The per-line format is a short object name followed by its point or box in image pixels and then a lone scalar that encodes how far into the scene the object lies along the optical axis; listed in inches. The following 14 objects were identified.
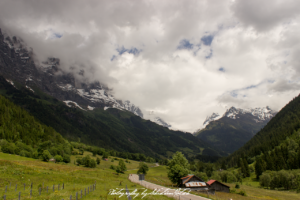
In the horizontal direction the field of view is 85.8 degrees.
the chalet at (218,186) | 2871.6
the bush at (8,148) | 3849.9
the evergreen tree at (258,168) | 4809.5
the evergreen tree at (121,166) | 4644.7
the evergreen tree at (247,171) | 5417.3
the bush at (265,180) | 3644.2
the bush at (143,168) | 5039.4
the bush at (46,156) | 3698.3
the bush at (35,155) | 4043.3
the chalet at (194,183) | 2563.2
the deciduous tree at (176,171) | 2881.4
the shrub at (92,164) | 4353.8
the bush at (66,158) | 4443.9
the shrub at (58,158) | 4069.9
